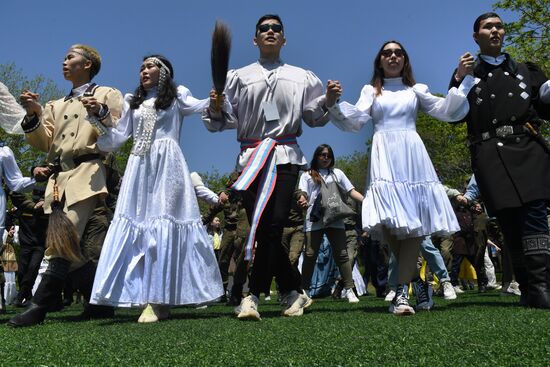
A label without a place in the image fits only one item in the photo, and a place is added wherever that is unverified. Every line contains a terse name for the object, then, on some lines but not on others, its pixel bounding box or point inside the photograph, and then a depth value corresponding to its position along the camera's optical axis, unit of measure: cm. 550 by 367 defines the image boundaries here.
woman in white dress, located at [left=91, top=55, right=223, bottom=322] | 519
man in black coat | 508
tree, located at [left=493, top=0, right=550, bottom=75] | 2491
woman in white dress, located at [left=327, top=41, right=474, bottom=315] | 518
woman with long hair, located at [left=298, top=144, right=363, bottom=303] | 884
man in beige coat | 513
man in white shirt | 518
